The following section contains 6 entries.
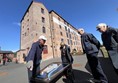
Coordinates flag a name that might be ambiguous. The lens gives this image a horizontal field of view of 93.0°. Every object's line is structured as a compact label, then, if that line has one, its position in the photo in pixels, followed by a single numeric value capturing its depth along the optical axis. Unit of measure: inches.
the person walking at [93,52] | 69.8
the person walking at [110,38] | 61.2
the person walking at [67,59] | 86.7
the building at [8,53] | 948.7
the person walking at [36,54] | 64.8
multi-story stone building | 484.4
